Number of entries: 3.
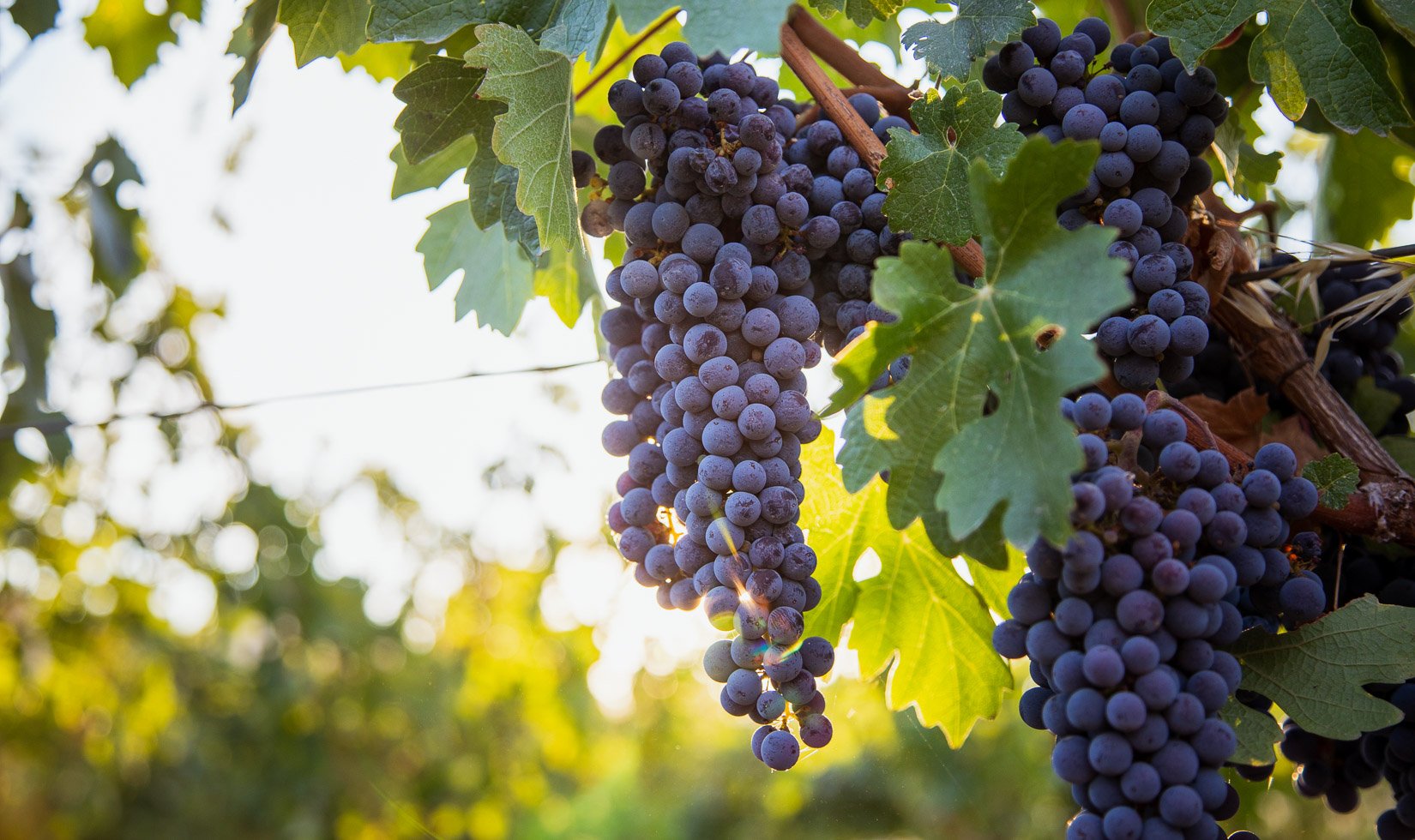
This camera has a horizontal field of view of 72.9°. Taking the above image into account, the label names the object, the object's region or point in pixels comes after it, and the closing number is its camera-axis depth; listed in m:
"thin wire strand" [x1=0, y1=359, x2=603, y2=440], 1.32
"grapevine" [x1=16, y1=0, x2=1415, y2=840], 0.58
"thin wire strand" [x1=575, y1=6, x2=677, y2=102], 0.84
